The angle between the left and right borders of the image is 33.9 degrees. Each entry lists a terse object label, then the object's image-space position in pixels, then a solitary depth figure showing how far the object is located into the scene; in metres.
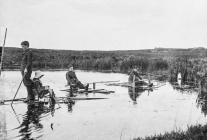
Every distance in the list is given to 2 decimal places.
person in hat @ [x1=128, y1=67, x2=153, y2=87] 24.81
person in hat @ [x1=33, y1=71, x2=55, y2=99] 15.02
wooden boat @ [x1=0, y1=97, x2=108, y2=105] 15.40
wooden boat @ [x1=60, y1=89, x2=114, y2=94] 21.41
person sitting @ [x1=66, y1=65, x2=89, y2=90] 21.19
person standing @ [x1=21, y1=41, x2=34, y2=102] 15.05
